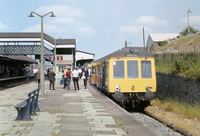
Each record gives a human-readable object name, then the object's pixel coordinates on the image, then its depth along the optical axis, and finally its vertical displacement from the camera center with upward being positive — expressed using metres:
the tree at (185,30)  91.11 +13.67
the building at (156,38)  77.21 +9.67
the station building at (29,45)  39.81 +4.25
